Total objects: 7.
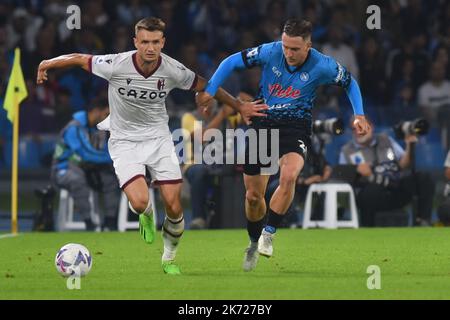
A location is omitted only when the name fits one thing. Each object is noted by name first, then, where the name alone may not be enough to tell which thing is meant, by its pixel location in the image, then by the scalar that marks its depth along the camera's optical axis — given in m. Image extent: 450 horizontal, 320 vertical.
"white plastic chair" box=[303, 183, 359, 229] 18.92
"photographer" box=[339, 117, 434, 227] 18.69
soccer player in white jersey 12.34
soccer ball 11.59
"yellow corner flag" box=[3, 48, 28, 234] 18.20
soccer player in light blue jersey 12.59
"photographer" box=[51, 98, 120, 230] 18.92
